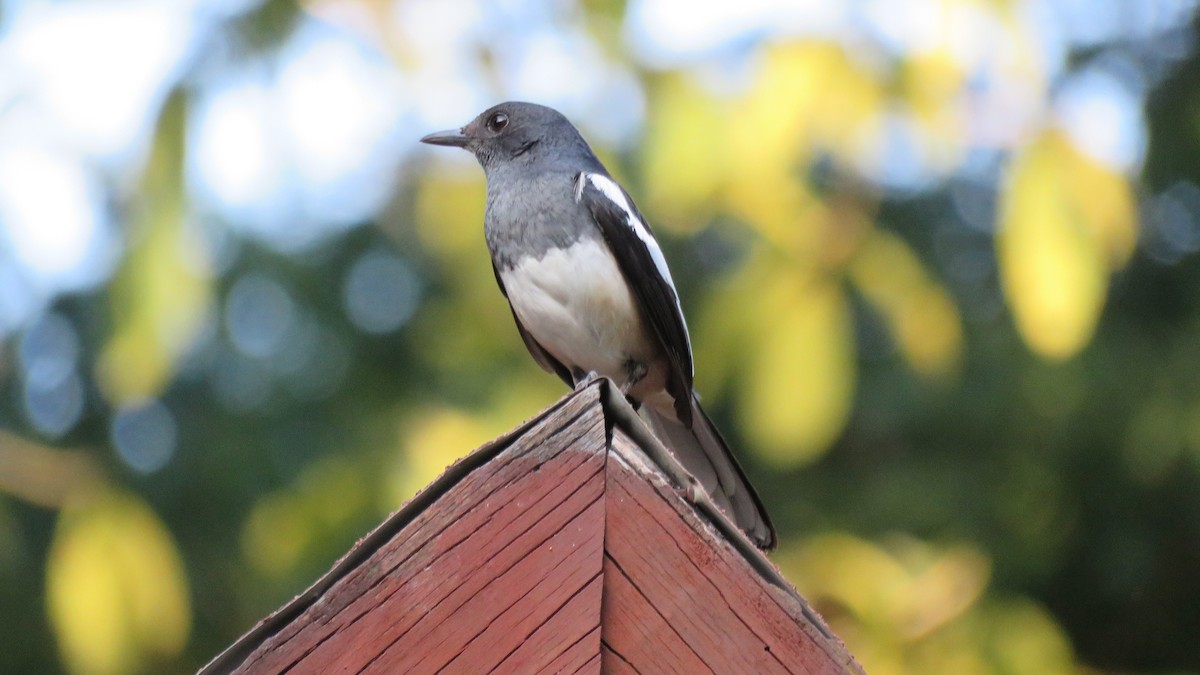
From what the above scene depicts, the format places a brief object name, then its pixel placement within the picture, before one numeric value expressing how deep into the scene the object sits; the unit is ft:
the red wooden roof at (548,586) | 13.94
